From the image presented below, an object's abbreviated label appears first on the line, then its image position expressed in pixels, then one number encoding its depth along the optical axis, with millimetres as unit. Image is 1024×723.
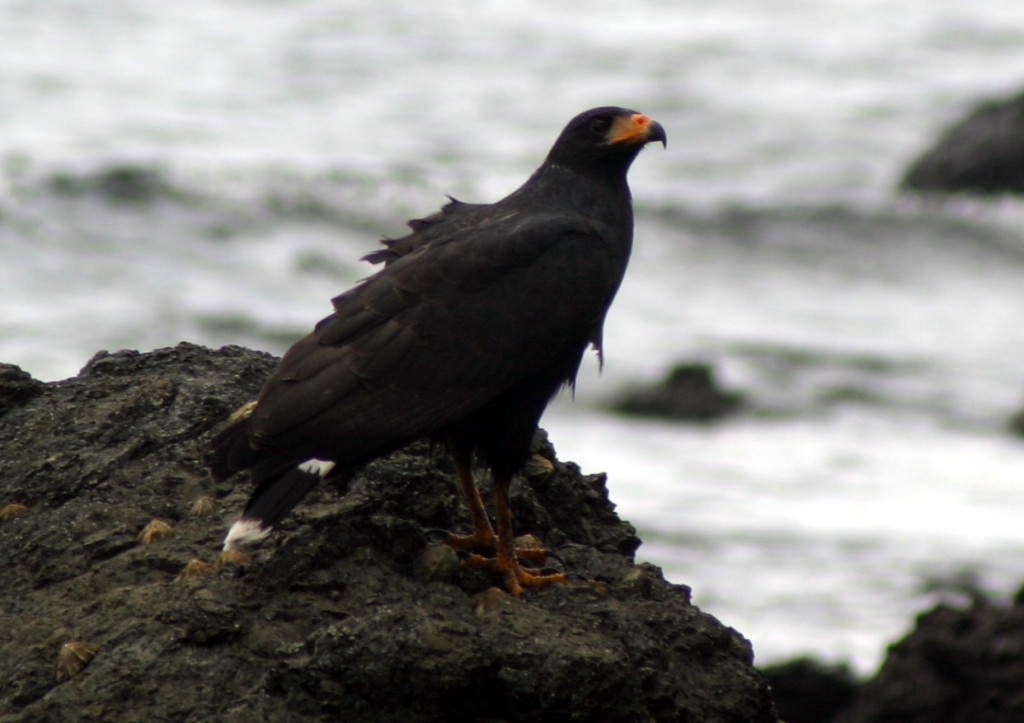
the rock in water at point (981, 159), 55375
